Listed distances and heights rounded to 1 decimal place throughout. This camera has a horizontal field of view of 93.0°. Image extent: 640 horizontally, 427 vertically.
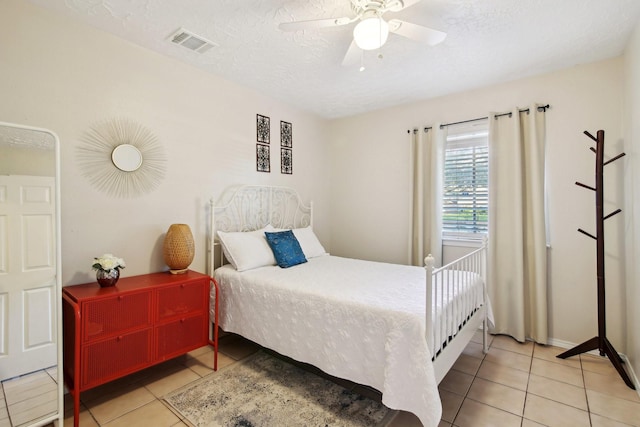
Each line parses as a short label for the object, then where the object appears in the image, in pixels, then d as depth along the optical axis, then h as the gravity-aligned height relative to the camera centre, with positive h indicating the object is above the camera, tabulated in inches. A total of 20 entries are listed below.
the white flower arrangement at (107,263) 77.7 -12.6
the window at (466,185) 127.2 +11.7
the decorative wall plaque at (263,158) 130.6 +24.3
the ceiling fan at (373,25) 64.4 +41.1
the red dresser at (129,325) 70.1 -28.8
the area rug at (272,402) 71.4 -48.8
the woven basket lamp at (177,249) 93.3 -10.8
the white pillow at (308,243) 129.6 -13.0
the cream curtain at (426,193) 131.3 +8.4
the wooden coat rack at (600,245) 91.7 -10.3
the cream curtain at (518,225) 109.1 -5.1
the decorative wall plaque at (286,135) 141.9 +37.3
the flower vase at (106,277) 78.5 -16.2
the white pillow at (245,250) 105.2 -13.1
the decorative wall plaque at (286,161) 142.5 +25.0
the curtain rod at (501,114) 110.0 +37.9
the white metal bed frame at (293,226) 69.4 -5.9
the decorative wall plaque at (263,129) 130.4 +37.1
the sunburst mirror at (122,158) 85.0 +16.8
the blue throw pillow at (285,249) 112.1 -13.5
